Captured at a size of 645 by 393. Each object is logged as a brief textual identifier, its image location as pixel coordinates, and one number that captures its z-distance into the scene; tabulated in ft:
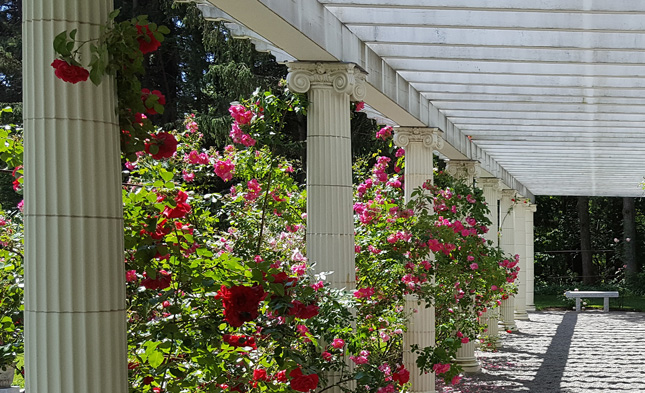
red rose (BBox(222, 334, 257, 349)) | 16.78
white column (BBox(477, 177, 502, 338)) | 71.20
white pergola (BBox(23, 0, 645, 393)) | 12.02
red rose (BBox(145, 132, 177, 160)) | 13.70
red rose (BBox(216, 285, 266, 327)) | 15.11
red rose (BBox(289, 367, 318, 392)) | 17.13
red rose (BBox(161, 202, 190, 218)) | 15.65
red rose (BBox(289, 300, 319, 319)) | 16.76
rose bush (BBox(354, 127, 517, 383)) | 35.53
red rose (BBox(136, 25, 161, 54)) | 12.35
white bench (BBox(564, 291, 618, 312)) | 118.93
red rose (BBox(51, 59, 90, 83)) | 11.51
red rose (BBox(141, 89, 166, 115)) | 13.24
